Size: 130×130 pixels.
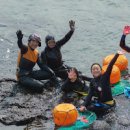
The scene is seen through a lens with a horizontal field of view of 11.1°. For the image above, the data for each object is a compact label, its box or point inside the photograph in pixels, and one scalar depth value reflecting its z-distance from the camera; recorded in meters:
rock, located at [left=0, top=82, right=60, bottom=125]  16.03
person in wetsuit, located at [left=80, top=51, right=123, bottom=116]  16.19
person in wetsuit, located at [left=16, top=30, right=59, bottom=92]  18.13
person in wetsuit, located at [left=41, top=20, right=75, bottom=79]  19.20
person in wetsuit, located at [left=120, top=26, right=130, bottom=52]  17.86
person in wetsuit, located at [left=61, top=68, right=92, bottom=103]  17.76
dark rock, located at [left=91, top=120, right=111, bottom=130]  15.17
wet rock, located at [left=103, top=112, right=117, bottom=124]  15.78
